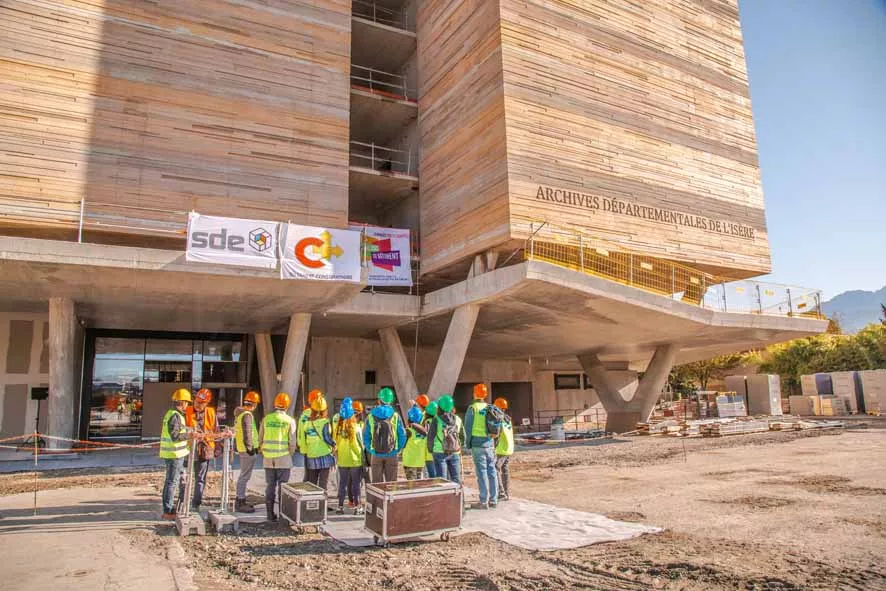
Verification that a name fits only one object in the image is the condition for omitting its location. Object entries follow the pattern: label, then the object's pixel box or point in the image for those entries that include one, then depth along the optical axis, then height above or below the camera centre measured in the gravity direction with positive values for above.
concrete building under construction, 15.89 +6.22
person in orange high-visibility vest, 9.02 -0.62
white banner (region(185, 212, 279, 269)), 15.34 +3.80
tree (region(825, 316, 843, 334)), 65.36 +5.46
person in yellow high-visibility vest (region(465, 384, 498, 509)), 9.54 -1.15
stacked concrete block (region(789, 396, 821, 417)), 35.12 -1.74
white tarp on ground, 7.32 -1.94
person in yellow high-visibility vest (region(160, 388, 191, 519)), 8.30 -0.78
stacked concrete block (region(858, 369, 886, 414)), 33.31 -0.83
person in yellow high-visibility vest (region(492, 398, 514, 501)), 10.12 -1.22
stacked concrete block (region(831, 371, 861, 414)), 34.59 -0.72
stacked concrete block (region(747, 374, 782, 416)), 34.53 -0.99
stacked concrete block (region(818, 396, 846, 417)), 34.66 -1.73
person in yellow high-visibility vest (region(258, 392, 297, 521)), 8.61 -0.86
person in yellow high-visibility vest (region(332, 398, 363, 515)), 9.05 -1.01
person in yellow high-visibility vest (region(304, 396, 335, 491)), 8.99 -0.88
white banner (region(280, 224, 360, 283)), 16.34 +3.66
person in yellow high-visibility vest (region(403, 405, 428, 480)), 9.46 -1.03
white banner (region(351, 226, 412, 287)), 21.17 +4.56
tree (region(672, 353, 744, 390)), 51.12 +0.95
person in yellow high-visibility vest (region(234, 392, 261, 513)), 8.59 -0.77
